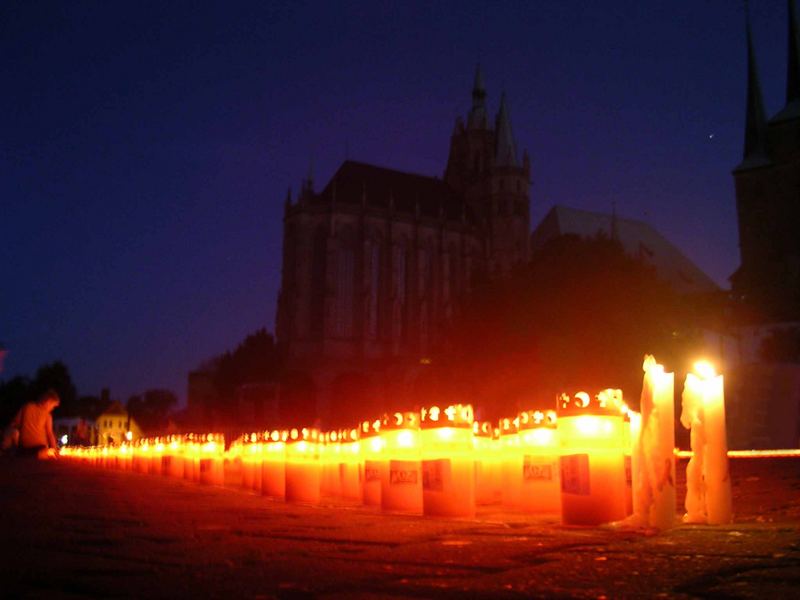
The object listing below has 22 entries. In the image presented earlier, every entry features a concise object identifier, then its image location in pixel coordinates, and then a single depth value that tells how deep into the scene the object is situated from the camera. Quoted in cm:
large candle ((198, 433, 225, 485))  1444
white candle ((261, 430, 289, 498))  1098
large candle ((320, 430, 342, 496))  1191
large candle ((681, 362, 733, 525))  587
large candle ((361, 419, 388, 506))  888
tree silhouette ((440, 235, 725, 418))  2889
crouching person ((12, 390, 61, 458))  1619
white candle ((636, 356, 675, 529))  570
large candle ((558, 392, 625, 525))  632
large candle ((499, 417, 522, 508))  909
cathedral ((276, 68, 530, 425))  6631
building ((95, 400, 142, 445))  7812
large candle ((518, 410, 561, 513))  816
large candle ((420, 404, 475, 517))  737
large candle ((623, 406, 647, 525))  586
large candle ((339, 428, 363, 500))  1101
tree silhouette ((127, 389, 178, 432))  9936
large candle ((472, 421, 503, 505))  974
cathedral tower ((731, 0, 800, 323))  6025
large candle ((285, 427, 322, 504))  1020
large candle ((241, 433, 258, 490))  1252
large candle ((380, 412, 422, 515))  795
